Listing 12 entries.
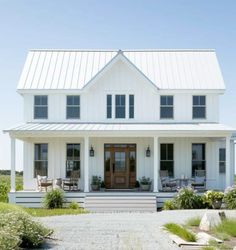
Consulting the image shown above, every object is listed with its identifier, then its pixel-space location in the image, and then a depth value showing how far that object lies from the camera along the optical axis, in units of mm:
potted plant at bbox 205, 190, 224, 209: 17048
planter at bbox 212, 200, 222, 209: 17080
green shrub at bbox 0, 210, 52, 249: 8373
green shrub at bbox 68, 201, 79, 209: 17789
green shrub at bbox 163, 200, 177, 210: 17263
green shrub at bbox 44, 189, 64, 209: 17755
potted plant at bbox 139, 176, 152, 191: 19539
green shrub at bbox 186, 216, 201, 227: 11714
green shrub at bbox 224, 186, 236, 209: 16920
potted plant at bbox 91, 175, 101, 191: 19539
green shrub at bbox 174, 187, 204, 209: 17077
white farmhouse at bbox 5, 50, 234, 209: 20203
